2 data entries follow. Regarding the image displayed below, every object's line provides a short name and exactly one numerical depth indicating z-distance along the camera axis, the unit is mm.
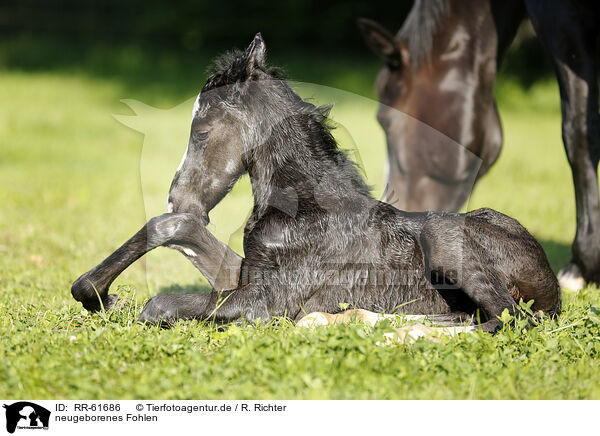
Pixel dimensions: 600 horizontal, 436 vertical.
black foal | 7367
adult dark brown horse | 9945
